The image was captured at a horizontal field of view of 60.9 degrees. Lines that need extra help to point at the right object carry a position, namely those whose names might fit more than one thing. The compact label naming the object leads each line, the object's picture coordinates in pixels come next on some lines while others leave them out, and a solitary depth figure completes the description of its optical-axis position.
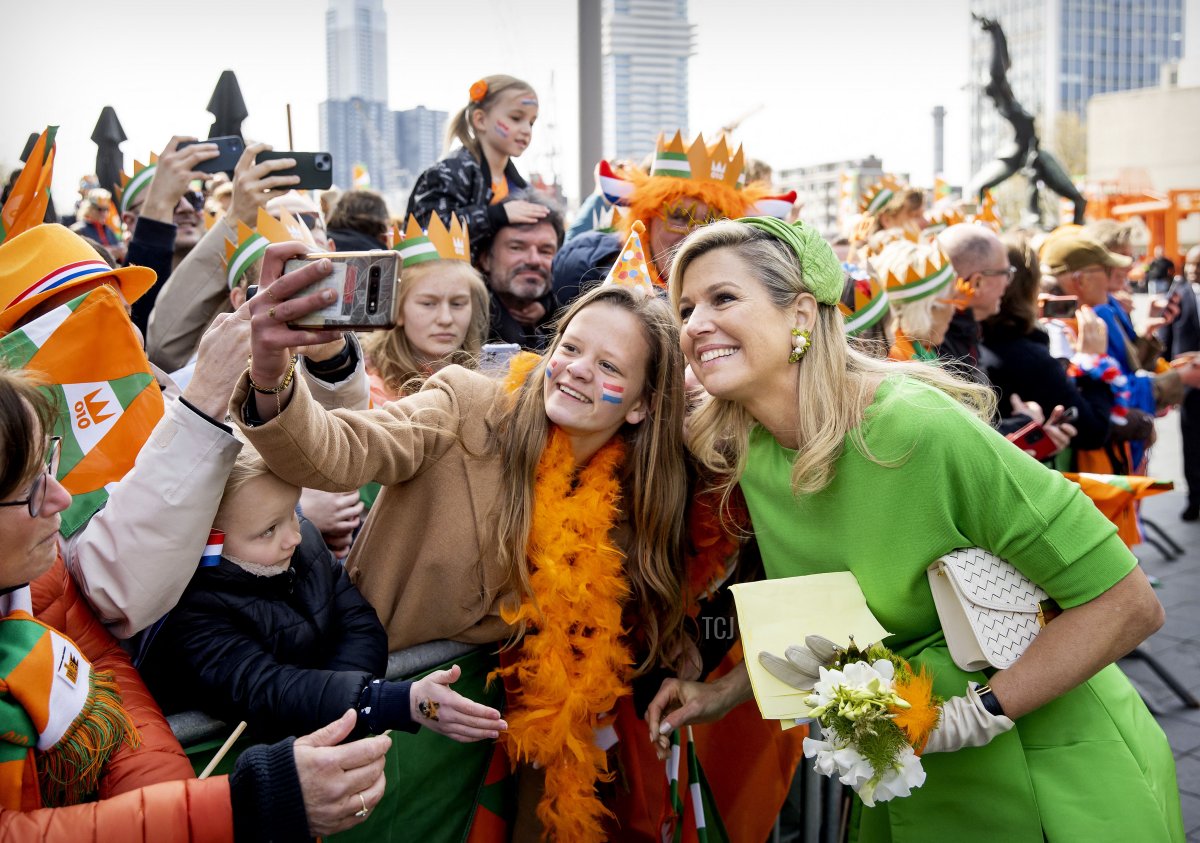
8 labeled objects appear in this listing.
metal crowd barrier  2.04
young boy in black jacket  2.03
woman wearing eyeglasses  1.53
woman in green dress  2.08
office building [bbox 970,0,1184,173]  114.44
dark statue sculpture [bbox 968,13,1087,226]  17.66
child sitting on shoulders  4.43
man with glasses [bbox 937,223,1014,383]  4.73
